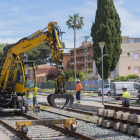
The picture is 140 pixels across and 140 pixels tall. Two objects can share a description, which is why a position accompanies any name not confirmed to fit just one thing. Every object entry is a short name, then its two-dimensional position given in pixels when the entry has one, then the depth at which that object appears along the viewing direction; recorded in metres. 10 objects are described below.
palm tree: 54.98
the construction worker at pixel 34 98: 17.59
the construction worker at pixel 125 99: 11.27
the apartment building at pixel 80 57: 82.38
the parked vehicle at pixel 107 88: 33.17
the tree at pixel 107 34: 47.78
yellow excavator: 14.09
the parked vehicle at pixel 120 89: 26.86
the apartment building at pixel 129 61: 55.56
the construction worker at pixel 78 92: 20.50
